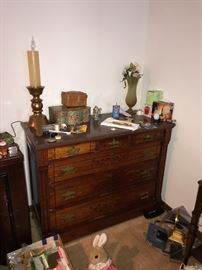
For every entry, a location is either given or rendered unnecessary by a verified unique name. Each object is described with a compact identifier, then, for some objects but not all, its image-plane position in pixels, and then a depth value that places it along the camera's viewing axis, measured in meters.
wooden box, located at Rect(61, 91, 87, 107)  1.78
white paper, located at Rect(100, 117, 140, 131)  1.79
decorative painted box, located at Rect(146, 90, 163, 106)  2.04
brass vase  2.03
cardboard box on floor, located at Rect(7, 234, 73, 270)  1.48
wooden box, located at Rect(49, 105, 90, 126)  1.74
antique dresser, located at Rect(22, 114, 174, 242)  1.58
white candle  1.49
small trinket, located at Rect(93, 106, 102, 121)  1.94
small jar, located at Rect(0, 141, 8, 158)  1.48
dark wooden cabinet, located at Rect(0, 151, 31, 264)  1.49
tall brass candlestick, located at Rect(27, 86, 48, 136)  1.55
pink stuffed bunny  1.50
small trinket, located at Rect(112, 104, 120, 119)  2.00
